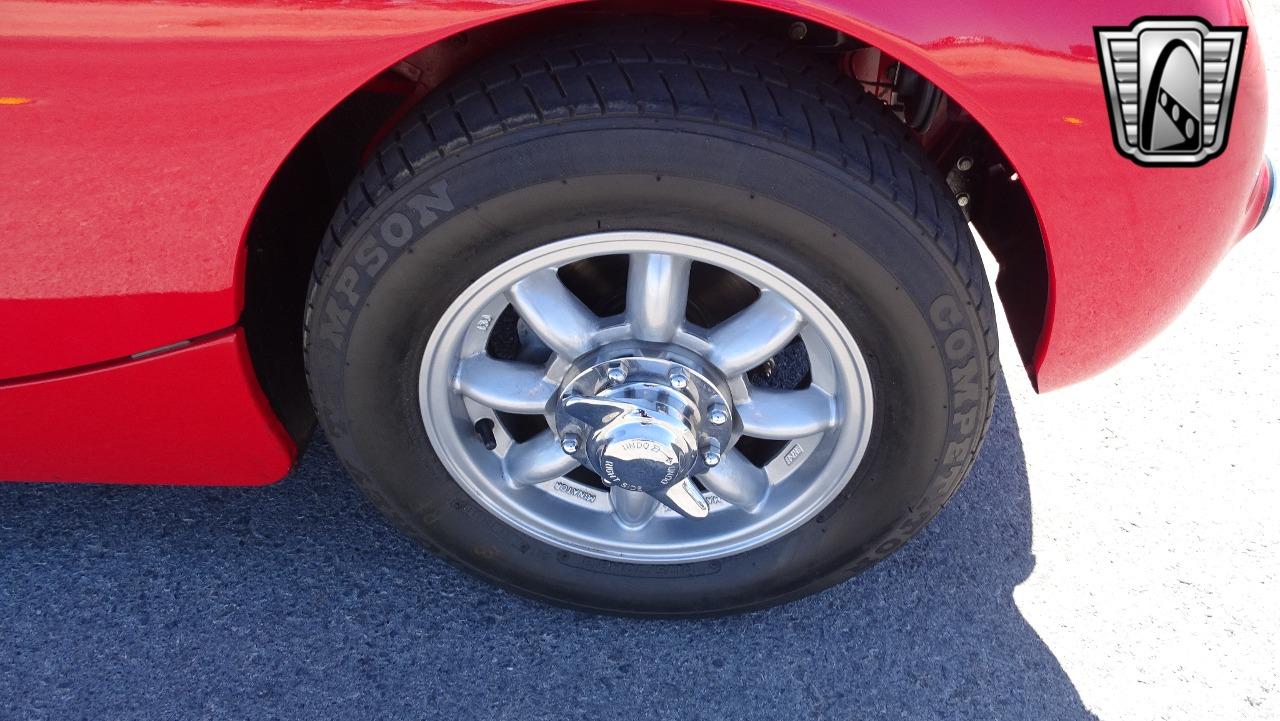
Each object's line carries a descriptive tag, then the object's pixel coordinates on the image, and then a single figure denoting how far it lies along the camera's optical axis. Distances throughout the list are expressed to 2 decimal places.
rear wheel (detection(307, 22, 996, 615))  1.35
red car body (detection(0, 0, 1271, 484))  1.23
